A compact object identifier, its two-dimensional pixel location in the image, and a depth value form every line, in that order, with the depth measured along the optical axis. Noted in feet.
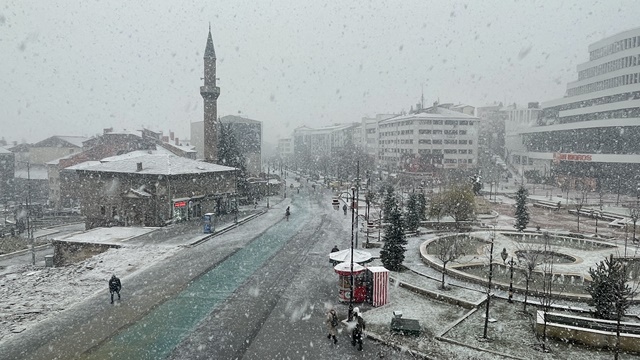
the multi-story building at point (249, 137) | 313.53
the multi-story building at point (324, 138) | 461.78
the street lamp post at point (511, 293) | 58.34
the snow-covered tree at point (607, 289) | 48.25
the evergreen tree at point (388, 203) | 115.16
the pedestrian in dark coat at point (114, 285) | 56.65
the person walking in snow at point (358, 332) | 44.91
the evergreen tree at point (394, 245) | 73.05
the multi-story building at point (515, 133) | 304.17
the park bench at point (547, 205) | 150.04
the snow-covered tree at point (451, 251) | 66.13
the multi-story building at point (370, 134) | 368.21
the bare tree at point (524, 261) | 55.36
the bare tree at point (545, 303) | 45.76
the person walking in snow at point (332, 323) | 46.75
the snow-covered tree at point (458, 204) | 114.11
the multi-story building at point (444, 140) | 284.39
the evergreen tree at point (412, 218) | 107.55
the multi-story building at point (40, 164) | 240.94
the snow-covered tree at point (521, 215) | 106.93
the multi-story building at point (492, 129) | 379.22
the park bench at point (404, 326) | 47.78
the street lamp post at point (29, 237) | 97.15
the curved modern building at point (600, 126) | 199.82
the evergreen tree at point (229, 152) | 176.04
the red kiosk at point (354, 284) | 58.03
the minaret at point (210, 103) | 168.86
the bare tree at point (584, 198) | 160.00
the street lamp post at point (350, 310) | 51.69
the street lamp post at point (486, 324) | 46.34
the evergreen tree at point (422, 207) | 121.84
